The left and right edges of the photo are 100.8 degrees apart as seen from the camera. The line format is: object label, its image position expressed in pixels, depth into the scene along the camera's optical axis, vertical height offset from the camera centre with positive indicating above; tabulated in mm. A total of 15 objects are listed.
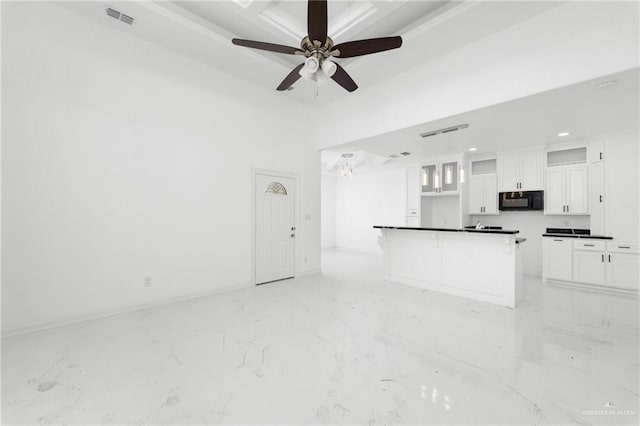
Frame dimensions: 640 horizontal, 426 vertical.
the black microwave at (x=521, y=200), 5211 +245
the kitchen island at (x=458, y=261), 3555 -743
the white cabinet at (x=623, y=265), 4020 -822
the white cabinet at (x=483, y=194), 5793 +410
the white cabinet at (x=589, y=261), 4293 -816
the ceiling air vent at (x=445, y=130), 3994 +1305
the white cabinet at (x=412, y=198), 6977 +404
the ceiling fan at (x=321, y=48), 2245 +1502
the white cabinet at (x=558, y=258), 4609 -809
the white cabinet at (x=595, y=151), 4523 +1076
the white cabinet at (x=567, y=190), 4812 +413
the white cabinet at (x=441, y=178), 5957 +803
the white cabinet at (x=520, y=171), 5281 +849
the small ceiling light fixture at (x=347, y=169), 6777 +1125
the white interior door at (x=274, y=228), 4609 -271
